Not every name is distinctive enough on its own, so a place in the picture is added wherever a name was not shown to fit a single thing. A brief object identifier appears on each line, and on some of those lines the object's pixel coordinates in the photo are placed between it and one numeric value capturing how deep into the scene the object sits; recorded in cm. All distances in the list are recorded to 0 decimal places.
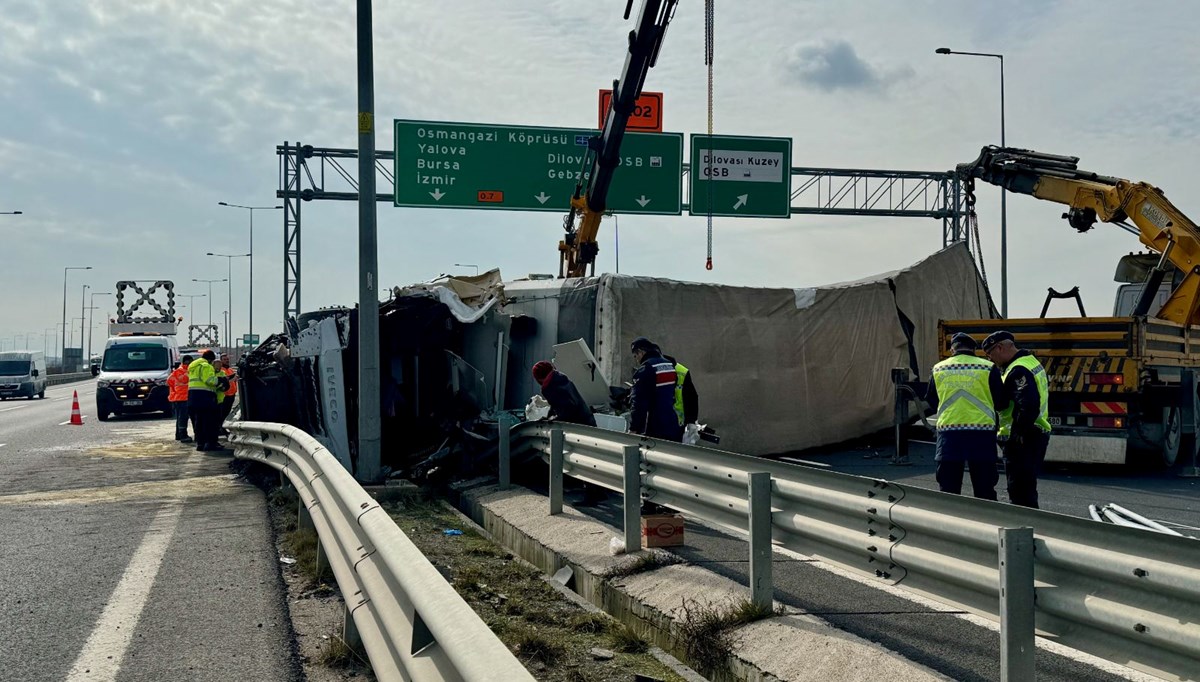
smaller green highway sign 2489
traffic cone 2380
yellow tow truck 1358
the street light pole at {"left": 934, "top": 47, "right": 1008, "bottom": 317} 3090
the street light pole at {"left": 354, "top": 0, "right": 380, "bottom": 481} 1128
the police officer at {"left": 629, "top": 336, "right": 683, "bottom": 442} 870
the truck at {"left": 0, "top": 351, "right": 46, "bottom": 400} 4012
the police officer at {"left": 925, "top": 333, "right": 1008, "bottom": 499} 754
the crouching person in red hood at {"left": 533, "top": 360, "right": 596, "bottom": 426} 969
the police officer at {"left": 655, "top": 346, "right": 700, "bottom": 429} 1016
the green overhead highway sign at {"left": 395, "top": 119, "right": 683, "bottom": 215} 2391
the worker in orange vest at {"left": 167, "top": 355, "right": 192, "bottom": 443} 1981
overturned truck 1323
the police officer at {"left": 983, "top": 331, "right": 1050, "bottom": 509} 767
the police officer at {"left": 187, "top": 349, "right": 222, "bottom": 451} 1758
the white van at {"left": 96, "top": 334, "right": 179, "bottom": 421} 2619
